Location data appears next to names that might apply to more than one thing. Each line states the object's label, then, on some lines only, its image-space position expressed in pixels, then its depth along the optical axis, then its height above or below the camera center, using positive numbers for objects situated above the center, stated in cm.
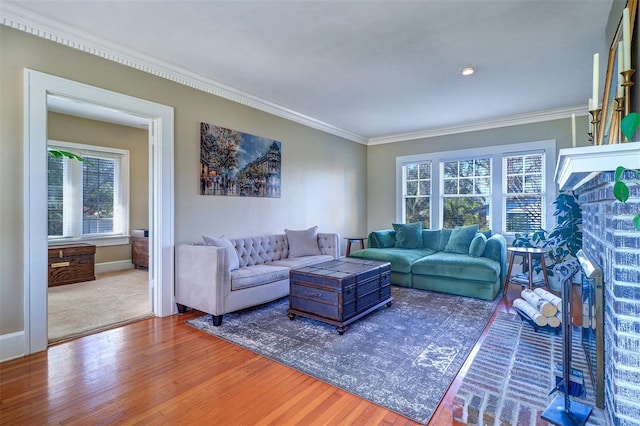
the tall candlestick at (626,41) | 139 +79
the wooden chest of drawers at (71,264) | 465 -79
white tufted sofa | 307 -71
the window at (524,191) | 502 +35
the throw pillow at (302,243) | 460 -46
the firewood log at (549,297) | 266 -78
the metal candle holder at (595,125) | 176 +52
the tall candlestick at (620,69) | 148 +69
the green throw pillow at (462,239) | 468 -42
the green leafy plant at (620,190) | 105 +8
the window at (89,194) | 525 +33
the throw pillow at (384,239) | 541 -47
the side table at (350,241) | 584 -55
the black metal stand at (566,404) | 156 -103
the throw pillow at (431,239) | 521 -45
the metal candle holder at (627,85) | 138 +57
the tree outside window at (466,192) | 550 +37
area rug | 199 -113
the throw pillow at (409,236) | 529 -41
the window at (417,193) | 613 +39
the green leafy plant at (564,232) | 361 -25
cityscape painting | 380 +66
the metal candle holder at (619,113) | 144 +47
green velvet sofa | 396 -65
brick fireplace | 124 -27
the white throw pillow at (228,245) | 343 -37
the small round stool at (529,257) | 375 -57
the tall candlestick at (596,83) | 163 +69
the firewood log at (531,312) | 265 -90
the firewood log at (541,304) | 263 -82
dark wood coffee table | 291 -80
